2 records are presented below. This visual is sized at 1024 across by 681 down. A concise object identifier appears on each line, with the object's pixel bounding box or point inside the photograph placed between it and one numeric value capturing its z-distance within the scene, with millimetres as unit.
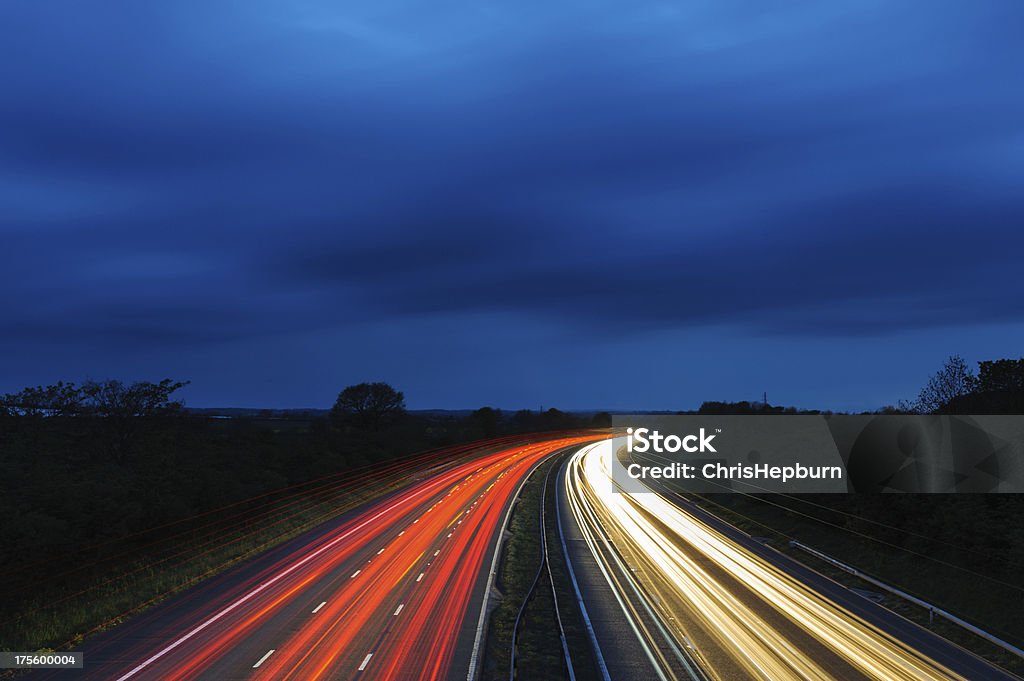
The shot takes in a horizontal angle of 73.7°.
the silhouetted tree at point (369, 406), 151125
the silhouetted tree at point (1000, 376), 49500
